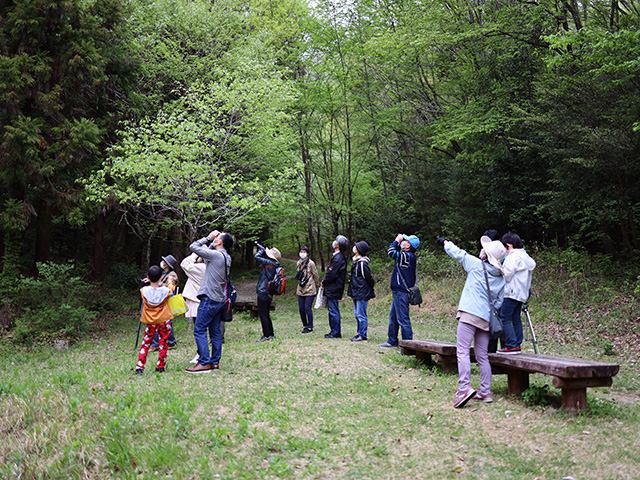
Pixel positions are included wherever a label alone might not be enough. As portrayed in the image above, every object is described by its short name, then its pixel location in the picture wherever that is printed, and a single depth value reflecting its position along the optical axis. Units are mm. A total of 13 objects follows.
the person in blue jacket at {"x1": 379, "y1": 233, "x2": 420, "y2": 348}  8594
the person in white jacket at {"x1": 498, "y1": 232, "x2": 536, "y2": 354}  6797
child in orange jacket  6781
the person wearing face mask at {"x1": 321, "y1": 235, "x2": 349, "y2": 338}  9906
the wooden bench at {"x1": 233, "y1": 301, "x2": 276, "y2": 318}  13648
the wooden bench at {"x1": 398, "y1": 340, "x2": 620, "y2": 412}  4371
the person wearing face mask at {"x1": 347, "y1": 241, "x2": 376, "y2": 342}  9523
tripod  6930
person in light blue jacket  5309
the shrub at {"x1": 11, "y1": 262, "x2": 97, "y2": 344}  12012
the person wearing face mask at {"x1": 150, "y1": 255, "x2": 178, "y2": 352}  9227
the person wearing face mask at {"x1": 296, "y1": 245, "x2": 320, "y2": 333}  10281
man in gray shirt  6766
